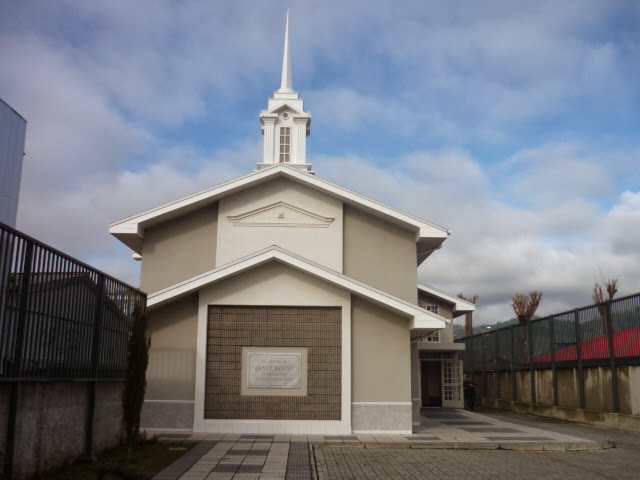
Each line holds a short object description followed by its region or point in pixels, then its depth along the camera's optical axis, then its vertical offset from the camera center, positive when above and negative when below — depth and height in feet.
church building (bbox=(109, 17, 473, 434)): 55.77 +4.24
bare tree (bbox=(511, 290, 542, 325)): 116.47 +11.61
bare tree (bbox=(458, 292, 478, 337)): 174.94 +12.19
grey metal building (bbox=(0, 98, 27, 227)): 87.86 +28.62
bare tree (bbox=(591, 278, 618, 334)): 62.90 +5.40
